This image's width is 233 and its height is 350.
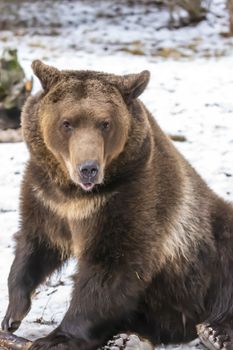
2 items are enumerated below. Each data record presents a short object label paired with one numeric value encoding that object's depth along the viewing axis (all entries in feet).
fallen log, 28.22
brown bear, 28.14
